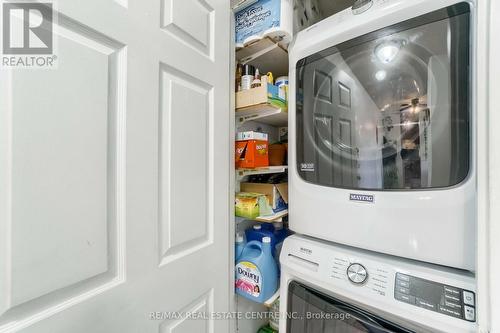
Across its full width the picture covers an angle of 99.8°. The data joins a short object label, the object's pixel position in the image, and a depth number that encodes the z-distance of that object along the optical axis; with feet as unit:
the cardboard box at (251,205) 3.63
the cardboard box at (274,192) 3.97
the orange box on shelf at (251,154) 3.60
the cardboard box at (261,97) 3.43
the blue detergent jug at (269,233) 3.94
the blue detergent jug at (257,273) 3.56
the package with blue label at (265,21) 3.27
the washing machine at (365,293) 2.01
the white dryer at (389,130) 2.11
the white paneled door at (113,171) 1.55
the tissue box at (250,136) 3.63
